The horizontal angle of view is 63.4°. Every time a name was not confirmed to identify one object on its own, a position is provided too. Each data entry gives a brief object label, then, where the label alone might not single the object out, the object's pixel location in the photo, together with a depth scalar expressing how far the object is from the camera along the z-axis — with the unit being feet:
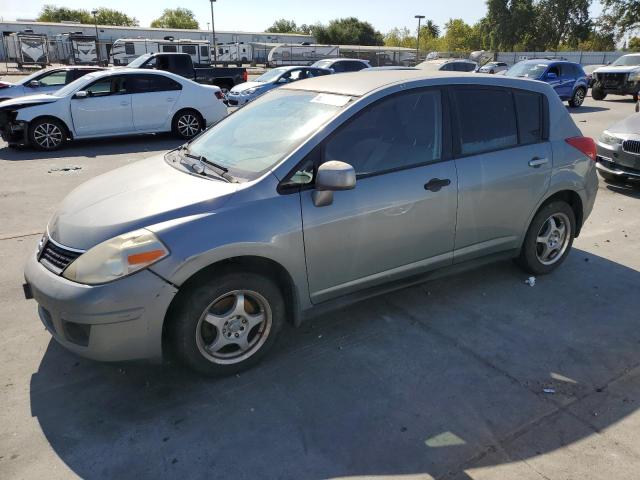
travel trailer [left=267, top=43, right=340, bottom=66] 151.53
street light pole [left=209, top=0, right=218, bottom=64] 148.30
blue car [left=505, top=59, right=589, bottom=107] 60.75
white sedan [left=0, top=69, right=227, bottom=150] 34.37
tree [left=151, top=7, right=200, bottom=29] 377.50
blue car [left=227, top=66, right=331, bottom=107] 54.68
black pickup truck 61.62
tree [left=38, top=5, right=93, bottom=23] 325.42
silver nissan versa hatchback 9.29
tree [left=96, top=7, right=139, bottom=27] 346.33
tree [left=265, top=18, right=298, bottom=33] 389.39
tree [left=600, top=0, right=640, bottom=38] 202.04
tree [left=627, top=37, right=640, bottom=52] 199.85
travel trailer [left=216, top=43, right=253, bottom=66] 166.40
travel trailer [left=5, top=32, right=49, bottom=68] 127.85
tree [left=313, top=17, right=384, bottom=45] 298.56
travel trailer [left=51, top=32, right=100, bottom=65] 132.87
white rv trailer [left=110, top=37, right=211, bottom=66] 117.50
